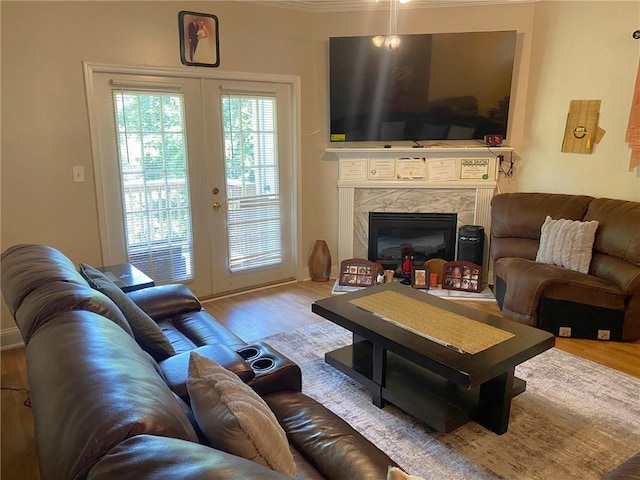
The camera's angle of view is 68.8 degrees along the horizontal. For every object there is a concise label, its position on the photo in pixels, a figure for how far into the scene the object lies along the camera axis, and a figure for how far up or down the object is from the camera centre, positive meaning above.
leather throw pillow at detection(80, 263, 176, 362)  1.98 -0.75
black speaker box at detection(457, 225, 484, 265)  4.61 -0.89
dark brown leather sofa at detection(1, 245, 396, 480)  0.85 -0.54
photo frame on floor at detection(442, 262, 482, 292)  4.55 -1.21
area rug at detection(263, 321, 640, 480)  2.17 -1.42
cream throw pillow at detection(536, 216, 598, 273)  3.75 -0.74
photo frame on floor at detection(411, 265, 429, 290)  4.65 -1.25
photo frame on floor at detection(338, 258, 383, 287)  4.71 -1.21
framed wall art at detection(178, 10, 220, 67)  3.84 +0.91
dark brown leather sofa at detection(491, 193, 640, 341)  3.45 -0.99
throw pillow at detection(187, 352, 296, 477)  1.11 -0.66
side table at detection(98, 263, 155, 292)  2.97 -0.84
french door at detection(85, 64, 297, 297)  3.69 -0.22
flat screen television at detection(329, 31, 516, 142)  4.44 +0.63
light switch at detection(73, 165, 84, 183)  3.52 -0.18
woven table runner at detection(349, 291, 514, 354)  2.36 -0.94
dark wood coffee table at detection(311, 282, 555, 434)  2.19 -1.02
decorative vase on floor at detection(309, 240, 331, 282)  4.96 -1.15
